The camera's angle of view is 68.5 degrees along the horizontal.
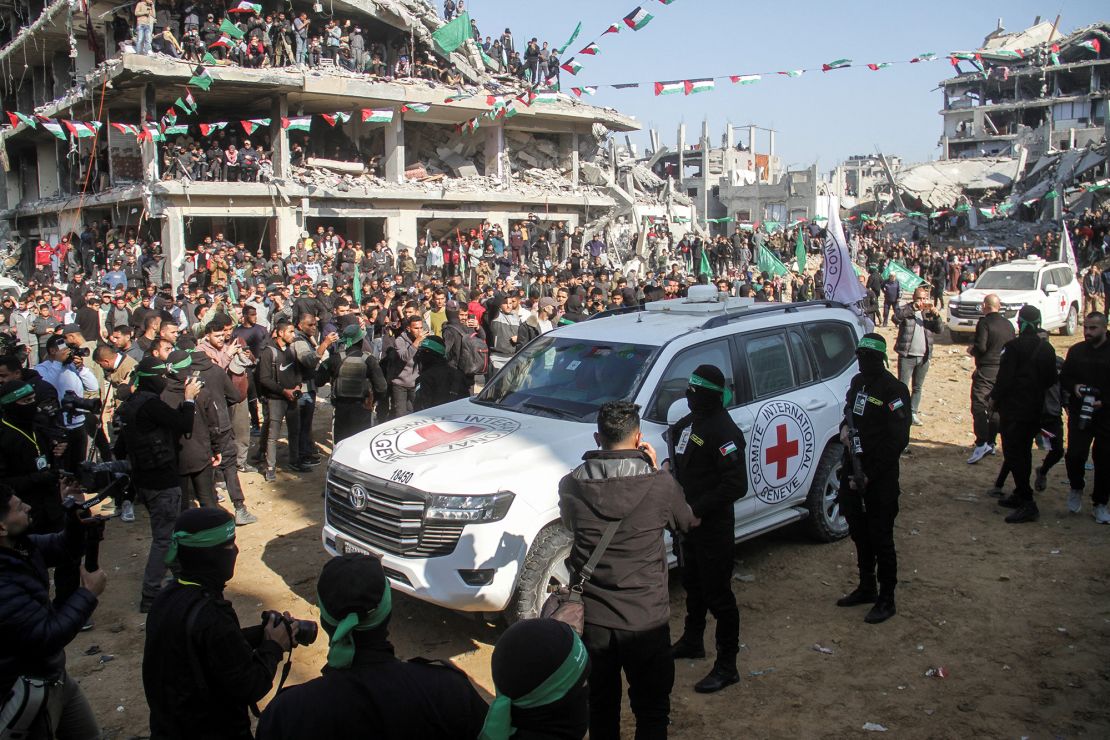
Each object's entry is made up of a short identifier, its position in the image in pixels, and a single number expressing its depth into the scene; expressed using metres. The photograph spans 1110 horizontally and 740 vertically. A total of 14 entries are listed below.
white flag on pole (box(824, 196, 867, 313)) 9.97
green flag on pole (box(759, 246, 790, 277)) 17.61
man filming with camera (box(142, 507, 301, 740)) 2.68
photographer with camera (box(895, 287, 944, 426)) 10.28
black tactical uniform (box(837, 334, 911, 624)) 5.26
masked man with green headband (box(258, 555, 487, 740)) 2.07
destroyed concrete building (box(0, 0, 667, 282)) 23.48
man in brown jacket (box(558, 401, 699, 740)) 3.37
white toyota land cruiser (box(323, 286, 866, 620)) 4.76
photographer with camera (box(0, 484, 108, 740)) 2.81
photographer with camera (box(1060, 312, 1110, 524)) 6.76
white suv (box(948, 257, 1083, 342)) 18.14
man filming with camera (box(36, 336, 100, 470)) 7.97
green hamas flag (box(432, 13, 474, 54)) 21.59
